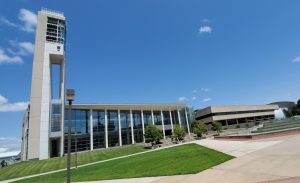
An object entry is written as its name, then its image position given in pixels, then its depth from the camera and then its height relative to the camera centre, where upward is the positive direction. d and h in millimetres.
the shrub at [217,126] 64637 -168
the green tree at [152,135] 49062 -1042
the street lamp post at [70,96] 10362 +2006
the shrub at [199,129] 58906 -649
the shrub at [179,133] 54062 -1196
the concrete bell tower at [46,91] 43562 +10180
